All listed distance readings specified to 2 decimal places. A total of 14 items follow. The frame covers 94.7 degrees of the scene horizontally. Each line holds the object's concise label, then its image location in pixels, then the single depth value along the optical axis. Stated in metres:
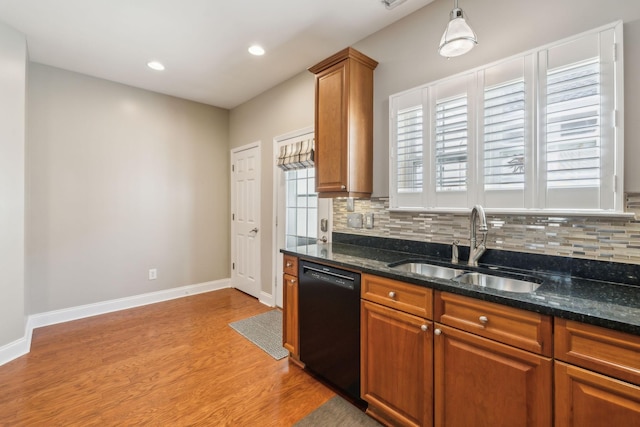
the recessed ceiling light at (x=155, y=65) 3.07
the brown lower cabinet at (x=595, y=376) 0.98
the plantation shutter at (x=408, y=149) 2.10
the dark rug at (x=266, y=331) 2.63
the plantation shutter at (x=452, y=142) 1.85
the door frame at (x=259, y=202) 3.91
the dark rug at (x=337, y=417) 1.75
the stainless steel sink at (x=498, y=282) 1.56
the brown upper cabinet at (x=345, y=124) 2.30
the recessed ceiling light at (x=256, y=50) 2.76
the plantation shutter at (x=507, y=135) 1.62
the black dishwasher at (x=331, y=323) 1.86
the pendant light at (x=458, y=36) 1.45
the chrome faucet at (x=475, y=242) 1.70
